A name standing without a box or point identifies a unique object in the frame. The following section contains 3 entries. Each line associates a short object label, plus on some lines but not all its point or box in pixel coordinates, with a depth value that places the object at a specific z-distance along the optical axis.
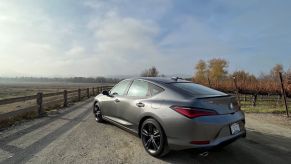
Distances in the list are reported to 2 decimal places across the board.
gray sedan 3.26
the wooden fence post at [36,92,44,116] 8.45
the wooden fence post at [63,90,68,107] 11.92
